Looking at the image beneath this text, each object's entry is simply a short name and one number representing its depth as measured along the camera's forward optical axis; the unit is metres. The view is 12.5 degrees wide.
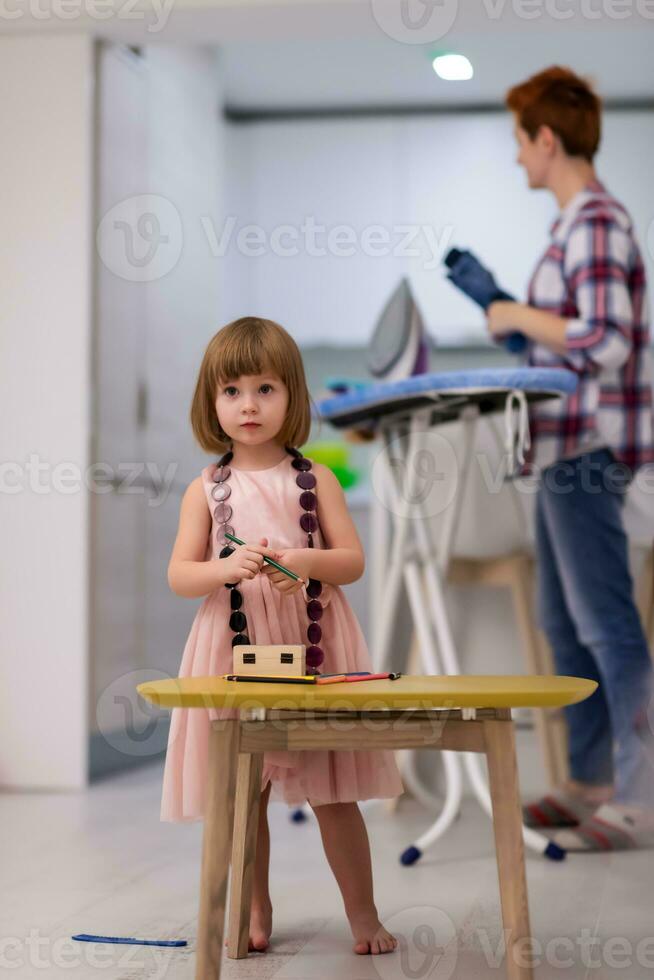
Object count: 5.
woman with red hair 4.95
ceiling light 5.78
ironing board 4.77
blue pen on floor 4.10
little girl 4.02
